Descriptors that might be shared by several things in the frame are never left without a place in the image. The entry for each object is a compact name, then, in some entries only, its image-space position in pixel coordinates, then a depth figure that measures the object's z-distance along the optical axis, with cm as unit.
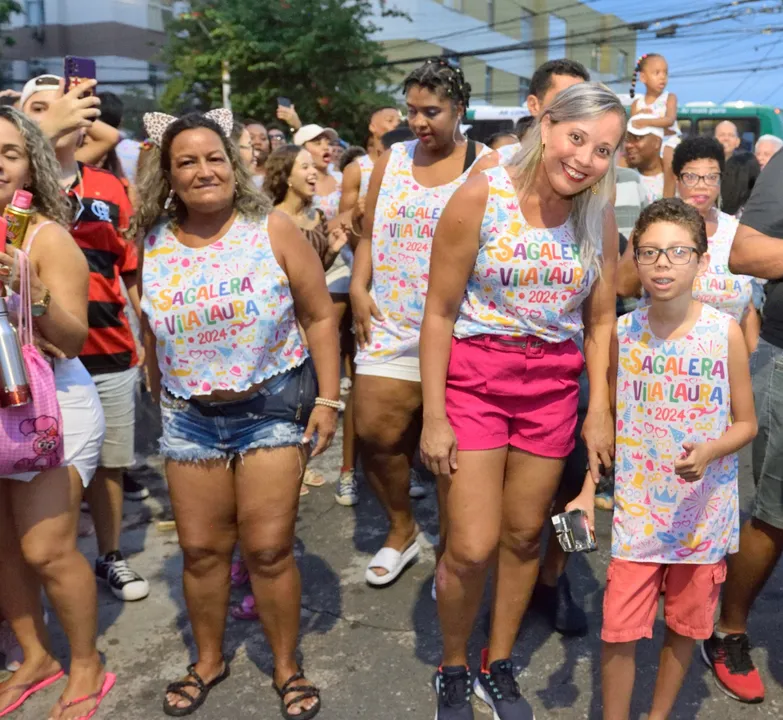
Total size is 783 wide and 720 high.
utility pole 1950
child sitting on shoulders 758
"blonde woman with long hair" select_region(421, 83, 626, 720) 249
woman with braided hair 344
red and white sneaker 286
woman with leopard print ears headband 268
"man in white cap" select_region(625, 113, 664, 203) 582
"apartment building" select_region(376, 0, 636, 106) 3275
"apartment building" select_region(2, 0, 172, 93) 2852
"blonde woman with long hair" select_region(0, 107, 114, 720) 268
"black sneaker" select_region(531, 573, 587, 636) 325
